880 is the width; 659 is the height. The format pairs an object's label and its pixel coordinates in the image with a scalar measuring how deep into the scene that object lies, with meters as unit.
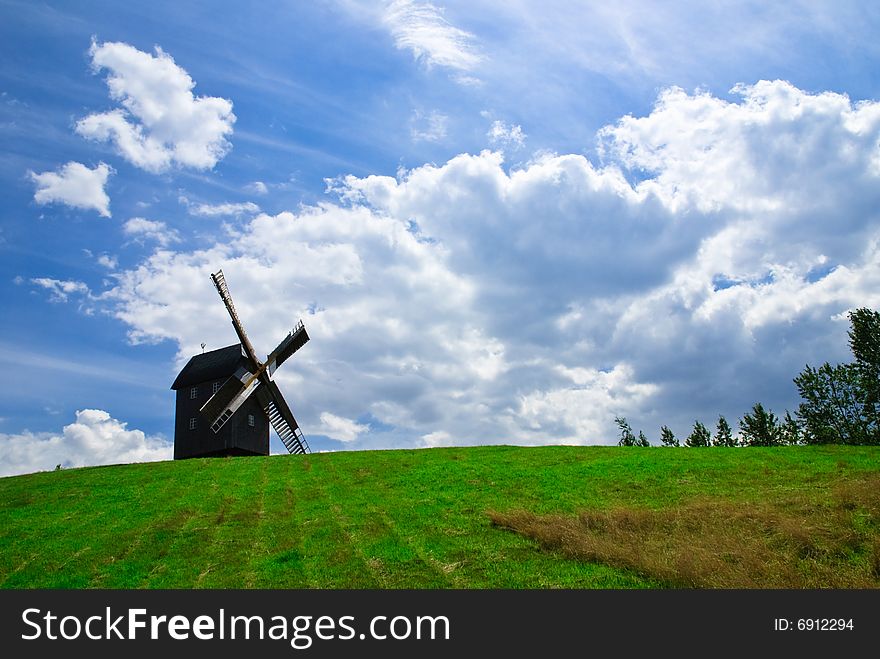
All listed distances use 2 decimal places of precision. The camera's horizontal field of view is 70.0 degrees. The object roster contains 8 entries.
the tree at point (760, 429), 80.88
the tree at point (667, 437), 90.97
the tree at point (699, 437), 86.69
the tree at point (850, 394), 72.12
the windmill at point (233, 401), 54.44
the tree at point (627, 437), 87.88
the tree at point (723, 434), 86.75
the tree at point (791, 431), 77.31
